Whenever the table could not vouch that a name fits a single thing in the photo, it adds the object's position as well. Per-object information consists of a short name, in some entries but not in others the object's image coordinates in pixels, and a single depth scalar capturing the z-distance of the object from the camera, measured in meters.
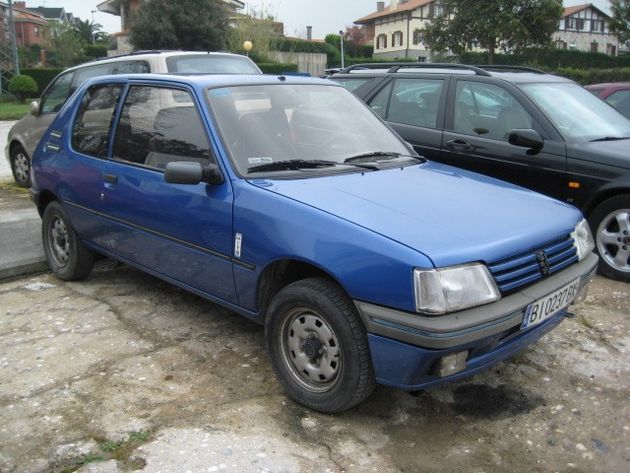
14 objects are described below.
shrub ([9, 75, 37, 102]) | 30.53
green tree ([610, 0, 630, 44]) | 32.44
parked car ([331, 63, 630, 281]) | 5.40
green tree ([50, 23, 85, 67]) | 47.00
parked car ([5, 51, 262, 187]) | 7.94
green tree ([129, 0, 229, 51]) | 32.19
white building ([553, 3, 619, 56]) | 72.62
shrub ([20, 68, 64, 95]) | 35.94
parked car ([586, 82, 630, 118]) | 8.34
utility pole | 28.52
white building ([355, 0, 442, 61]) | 73.38
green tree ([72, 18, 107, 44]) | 90.44
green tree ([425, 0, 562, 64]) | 24.88
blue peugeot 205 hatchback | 2.85
